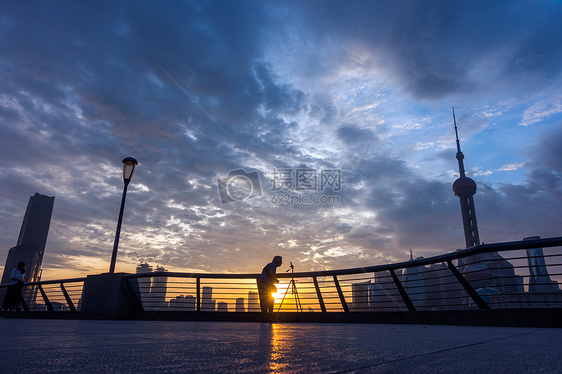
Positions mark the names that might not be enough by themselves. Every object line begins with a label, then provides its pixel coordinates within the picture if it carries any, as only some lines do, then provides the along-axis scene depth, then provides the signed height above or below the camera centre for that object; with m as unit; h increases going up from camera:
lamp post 10.78 +3.72
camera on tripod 10.05 +0.16
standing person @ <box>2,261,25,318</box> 9.75 +0.04
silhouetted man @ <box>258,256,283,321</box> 8.50 +0.35
